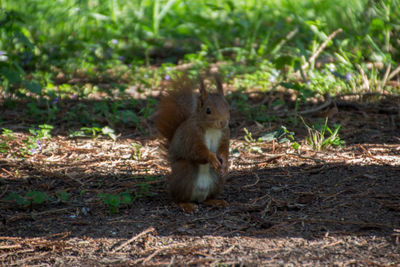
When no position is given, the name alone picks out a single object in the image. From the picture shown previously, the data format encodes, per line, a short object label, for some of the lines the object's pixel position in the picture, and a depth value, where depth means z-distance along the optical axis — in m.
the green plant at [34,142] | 6.19
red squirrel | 4.69
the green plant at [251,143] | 6.40
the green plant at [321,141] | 6.30
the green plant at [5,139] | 6.10
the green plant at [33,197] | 4.56
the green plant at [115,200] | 4.62
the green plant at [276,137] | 6.17
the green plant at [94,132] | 6.77
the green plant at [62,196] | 4.77
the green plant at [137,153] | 6.36
